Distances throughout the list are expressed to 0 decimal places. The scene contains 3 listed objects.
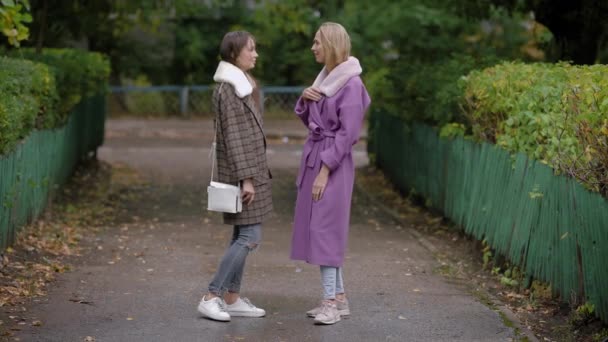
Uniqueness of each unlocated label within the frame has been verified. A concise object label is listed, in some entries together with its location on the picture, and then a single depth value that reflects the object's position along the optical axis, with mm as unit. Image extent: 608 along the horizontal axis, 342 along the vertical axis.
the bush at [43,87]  9867
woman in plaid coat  7691
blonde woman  7676
